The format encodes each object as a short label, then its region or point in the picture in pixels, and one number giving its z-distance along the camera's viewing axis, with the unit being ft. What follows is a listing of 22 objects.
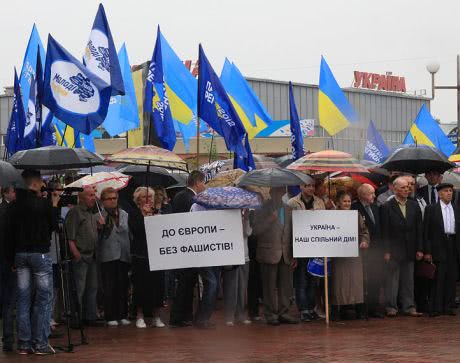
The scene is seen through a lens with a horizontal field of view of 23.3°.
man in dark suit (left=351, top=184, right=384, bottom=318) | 50.67
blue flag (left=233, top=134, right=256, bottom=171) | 58.03
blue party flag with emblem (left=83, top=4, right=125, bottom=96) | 52.90
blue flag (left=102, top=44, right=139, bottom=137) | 72.38
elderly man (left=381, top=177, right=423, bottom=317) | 50.90
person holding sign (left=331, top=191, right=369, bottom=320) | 48.88
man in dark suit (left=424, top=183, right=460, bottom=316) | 51.31
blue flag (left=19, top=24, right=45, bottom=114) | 70.64
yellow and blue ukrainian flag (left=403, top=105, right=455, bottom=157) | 79.92
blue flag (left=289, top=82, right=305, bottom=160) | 59.36
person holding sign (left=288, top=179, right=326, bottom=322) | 49.29
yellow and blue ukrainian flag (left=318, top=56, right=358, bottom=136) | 71.72
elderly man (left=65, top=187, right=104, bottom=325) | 46.80
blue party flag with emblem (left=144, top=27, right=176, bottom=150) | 64.90
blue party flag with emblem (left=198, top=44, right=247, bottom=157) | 57.57
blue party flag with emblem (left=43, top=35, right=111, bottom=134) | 49.21
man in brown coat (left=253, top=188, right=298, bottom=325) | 47.80
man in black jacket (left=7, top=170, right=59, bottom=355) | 37.88
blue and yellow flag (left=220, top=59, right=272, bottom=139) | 76.38
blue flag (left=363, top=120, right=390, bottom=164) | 72.74
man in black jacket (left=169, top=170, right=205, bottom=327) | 47.32
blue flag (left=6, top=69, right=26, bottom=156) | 62.95
